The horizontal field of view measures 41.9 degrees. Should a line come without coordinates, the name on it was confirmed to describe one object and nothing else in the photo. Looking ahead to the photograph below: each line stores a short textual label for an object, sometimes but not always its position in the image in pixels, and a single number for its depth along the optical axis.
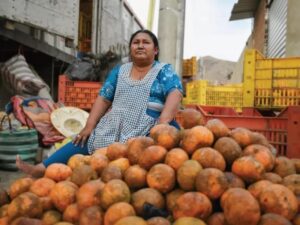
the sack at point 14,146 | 5.79
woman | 3.11
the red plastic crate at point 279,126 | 3.98
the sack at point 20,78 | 8.18
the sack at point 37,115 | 6.90
